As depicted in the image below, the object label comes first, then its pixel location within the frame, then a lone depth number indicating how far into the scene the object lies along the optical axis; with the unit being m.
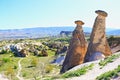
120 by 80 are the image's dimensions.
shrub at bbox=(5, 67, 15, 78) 20.15
